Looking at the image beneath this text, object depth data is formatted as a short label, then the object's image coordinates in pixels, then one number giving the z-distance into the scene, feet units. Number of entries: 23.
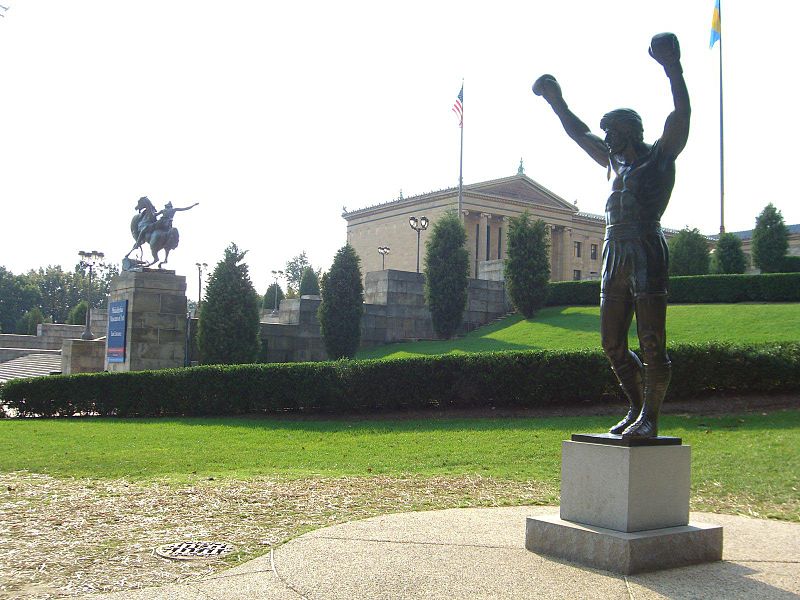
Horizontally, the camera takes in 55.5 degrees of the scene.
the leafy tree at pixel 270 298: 203.83
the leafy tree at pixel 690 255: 106.83
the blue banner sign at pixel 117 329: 71.43
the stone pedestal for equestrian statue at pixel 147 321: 70.64
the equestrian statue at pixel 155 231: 72.54
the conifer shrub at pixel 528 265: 95.76
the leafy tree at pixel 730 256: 103.19
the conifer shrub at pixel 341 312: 87.81
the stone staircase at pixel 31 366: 100.07
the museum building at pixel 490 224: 189.57
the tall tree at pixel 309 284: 164.86
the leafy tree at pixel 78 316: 160.35
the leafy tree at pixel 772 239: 107.55
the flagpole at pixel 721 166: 127.34
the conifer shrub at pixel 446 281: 96.12
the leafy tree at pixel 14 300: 245.86
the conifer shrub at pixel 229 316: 75.56
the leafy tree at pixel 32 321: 166.71
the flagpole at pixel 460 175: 142.29
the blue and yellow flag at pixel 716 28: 121.90
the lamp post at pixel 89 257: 110.22
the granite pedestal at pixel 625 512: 16.87
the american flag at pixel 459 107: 133.39
